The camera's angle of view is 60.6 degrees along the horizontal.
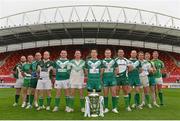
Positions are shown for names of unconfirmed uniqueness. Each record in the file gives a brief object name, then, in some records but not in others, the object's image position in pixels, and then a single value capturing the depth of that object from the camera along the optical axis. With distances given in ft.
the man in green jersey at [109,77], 17.35
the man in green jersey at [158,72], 20.17
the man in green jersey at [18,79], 20.63
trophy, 16.12
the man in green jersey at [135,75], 18.83
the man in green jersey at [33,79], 19.13
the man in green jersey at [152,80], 19.65
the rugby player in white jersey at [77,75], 17.59
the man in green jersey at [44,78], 18.56
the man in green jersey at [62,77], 17.79
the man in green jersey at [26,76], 19.79
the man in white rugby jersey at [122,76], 17.88
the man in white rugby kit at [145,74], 19.40
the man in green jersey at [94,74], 17.03
